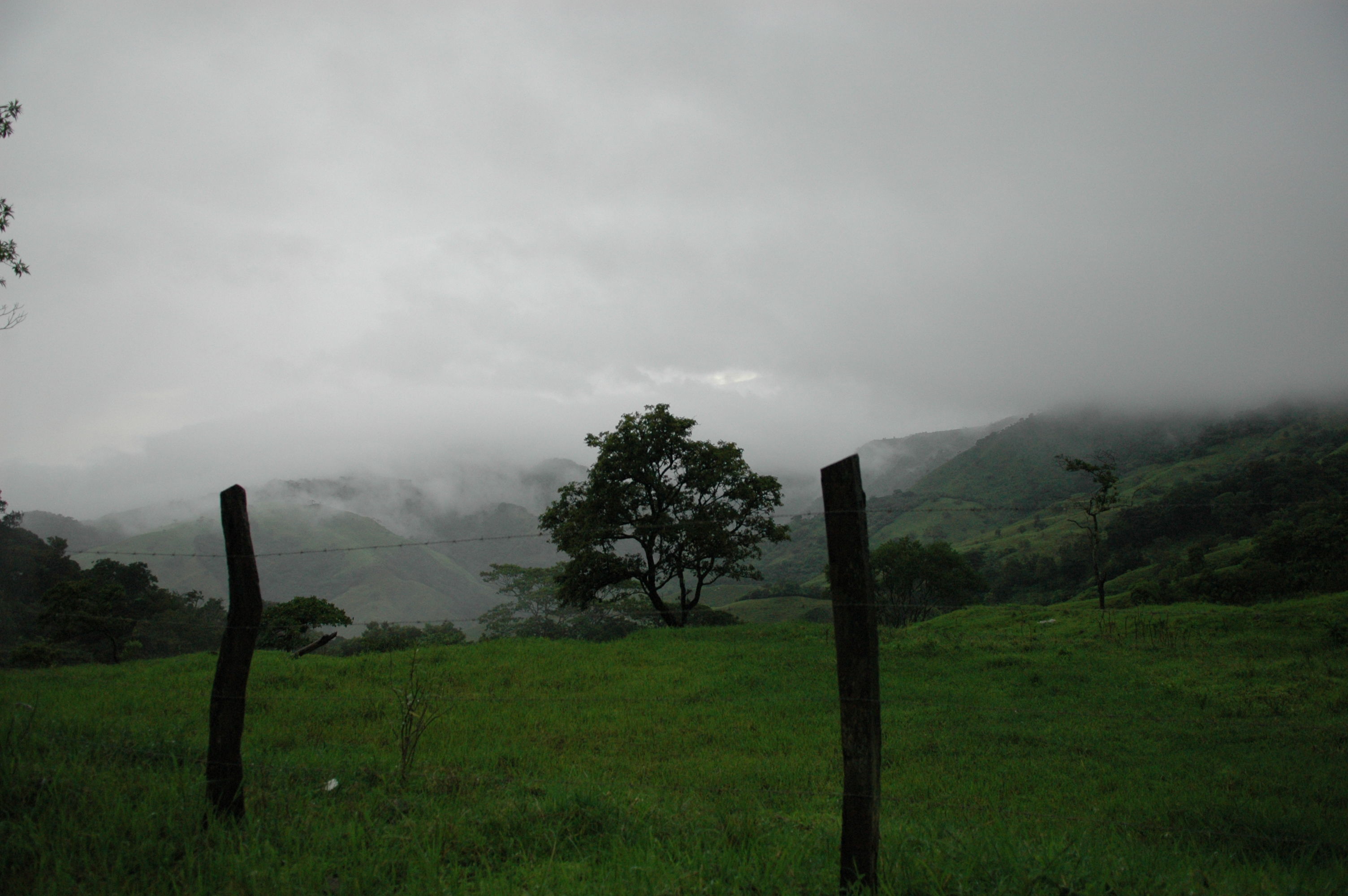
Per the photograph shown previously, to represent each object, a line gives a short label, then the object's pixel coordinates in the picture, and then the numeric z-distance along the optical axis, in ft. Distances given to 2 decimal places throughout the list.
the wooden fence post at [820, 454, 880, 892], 13.37
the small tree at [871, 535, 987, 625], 163.02
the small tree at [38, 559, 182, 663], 73.72
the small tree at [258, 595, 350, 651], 80.89
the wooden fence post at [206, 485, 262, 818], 16.49
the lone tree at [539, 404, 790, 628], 87.61
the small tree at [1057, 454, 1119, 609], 104.68
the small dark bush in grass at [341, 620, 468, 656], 65.16
